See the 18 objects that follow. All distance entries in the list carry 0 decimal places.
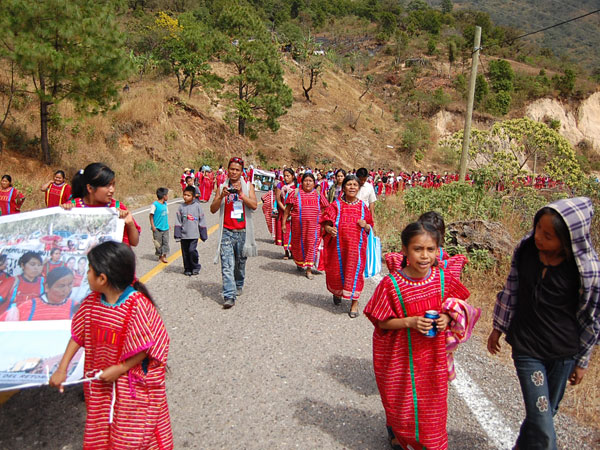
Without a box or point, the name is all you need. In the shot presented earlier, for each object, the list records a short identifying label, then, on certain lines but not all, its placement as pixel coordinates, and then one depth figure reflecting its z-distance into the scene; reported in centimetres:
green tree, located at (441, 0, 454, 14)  13525
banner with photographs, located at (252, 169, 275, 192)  3116
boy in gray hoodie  780
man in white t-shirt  801
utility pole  1546
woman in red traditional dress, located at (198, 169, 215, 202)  2133
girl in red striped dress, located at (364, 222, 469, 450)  298
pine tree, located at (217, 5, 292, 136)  4006
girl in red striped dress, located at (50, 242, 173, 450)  248
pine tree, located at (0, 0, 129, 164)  1731
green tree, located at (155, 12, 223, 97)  3838
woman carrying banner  361
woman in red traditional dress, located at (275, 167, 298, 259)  955
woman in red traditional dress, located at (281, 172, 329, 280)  834
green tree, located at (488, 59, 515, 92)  7344
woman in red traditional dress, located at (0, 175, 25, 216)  946
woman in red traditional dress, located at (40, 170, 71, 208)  834
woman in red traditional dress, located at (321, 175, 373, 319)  619
